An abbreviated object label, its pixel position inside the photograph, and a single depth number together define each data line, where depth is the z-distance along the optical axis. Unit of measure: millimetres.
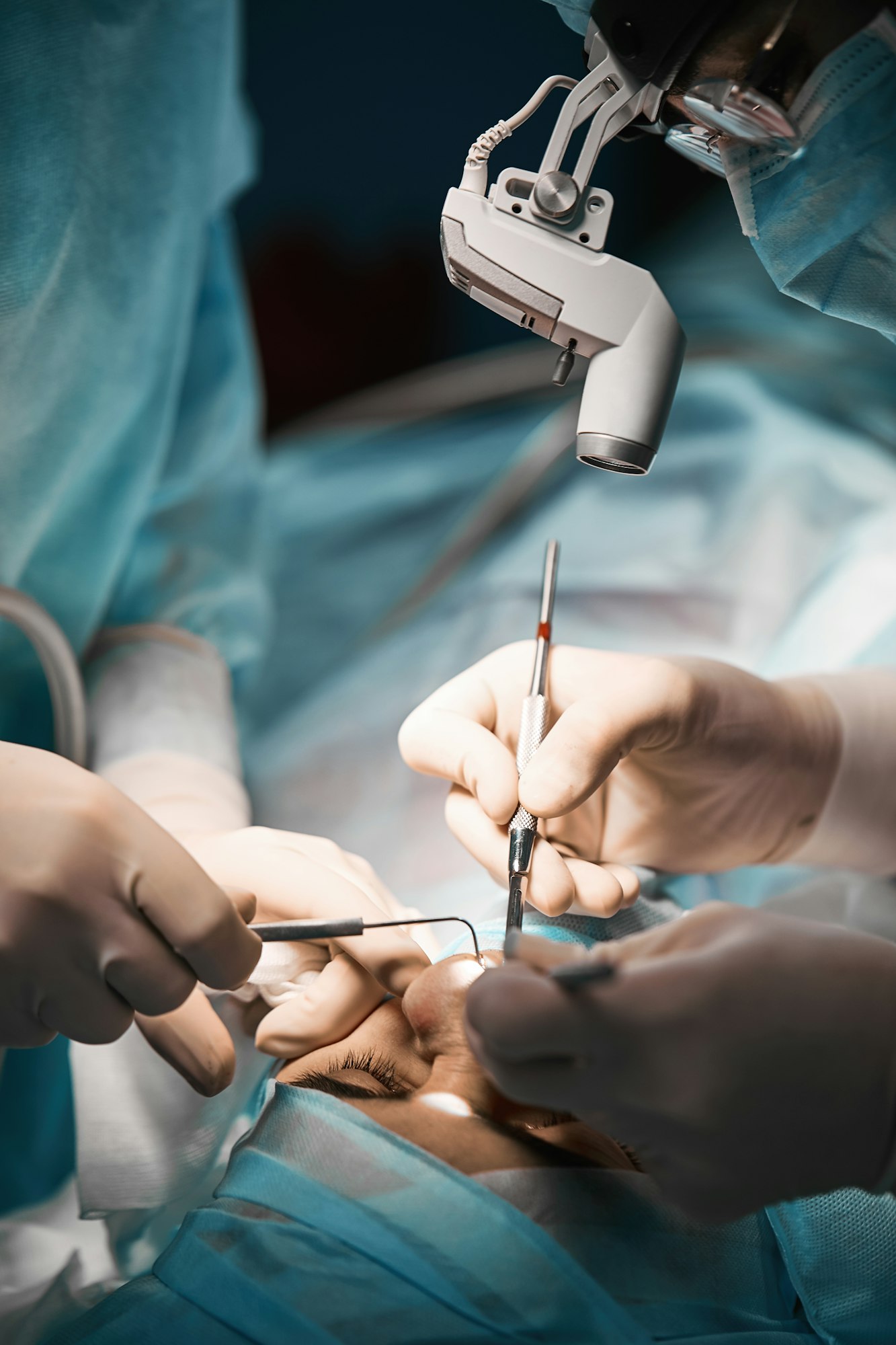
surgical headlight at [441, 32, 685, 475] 789
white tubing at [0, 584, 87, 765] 917
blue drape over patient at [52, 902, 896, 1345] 782
